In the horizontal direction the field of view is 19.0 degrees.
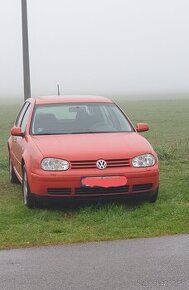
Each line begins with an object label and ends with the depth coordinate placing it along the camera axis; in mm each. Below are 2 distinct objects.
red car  7180
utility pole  12156
